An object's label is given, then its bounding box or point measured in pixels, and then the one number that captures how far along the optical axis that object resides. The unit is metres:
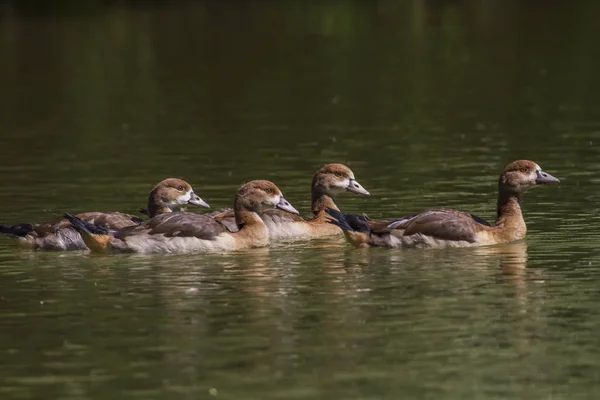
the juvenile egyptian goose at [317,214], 21.92
